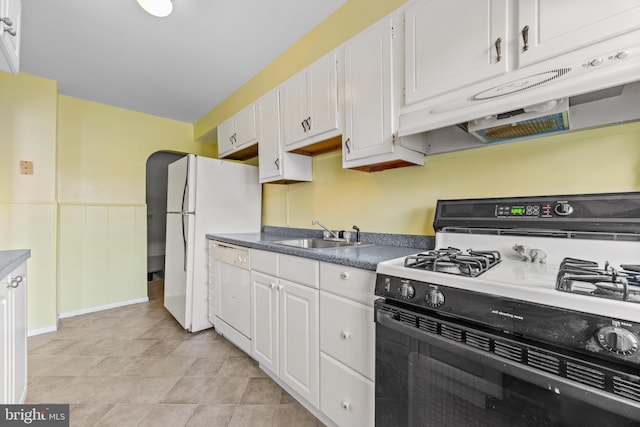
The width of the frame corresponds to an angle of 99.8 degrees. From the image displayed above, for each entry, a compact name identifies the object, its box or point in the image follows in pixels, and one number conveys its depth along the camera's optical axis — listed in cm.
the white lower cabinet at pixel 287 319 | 147
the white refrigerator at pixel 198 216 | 254
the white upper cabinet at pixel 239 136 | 263
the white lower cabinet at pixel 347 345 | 119
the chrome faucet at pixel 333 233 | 213
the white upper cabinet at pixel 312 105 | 181
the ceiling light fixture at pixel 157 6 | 175
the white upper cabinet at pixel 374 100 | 146
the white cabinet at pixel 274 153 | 229
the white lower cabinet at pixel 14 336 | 116
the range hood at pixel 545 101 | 85
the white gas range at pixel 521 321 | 62
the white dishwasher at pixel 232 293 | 204
